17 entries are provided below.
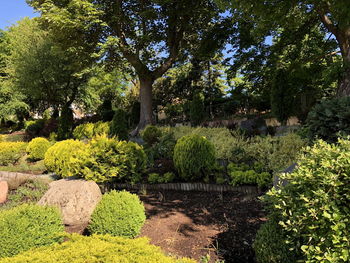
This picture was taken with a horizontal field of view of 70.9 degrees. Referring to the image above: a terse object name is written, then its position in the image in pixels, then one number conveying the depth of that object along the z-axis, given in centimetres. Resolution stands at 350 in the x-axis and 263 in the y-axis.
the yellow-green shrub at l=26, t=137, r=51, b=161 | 1112
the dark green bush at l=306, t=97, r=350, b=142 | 401
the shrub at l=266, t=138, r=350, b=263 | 201
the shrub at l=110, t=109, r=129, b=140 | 1230
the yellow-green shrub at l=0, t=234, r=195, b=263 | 175
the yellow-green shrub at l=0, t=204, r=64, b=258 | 281
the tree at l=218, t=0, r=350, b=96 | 706
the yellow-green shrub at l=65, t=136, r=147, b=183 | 542
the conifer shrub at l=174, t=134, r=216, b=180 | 582
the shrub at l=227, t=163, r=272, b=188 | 514
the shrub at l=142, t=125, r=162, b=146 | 1120
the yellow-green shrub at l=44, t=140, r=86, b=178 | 689
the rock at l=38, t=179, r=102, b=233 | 384
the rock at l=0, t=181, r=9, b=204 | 562
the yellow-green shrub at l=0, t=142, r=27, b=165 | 1077
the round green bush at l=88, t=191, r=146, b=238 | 344
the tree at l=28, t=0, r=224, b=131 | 1387
